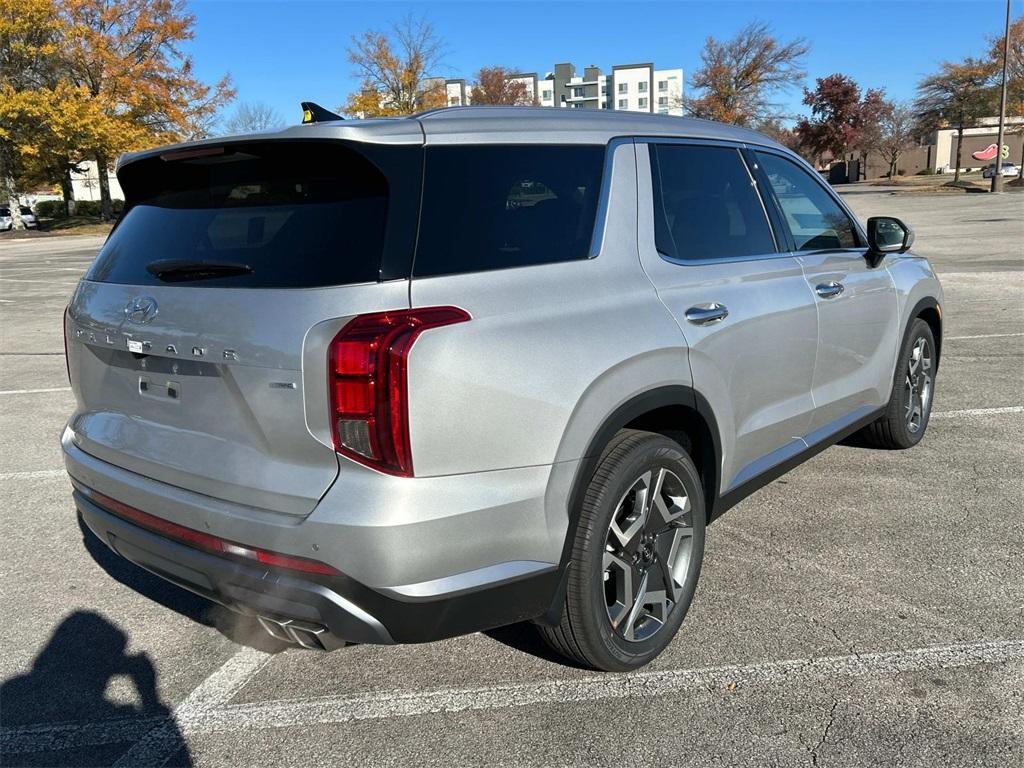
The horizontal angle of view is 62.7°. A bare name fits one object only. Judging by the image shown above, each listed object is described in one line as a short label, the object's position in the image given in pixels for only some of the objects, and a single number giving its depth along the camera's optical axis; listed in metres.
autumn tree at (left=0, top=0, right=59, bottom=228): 38.91
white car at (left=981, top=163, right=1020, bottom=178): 58.47
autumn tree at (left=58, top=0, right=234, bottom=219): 41.19
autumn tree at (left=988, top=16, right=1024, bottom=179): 44.66
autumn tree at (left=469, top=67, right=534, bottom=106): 56.88
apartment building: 130.00
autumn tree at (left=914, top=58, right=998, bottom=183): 45.78
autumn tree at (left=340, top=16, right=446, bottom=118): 44.62
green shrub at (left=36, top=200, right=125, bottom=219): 53.57
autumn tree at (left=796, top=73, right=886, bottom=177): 59.88
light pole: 36.12
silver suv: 2.22
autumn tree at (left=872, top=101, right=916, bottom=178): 69.25
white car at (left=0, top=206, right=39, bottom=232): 46.09
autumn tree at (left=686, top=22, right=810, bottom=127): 52.12
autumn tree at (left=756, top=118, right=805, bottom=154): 56.64
